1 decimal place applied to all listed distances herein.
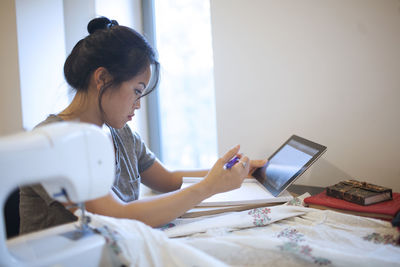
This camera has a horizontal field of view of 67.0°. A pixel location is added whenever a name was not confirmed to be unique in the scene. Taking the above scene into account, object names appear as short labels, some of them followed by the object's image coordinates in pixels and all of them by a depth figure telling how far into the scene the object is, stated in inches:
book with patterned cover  32.9
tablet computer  37.6
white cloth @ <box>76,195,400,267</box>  22.7
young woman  31.6
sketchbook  36.0
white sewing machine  19.0
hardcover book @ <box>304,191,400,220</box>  30.6
